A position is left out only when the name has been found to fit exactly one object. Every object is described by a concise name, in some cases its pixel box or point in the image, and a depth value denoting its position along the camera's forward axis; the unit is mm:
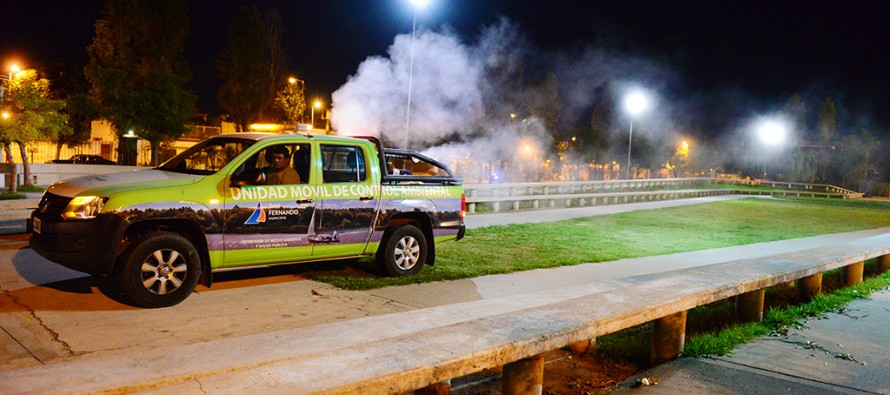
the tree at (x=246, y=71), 44031
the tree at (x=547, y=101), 56531
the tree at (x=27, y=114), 20016
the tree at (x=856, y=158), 73438
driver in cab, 7754
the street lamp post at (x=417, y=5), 20291
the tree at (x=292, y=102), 36156
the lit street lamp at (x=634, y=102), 35656
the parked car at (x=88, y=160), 36134
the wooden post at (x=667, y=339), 5617
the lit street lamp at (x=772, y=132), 72231
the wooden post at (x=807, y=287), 8383
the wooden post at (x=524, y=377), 4309
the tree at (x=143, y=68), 35219
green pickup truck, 6664
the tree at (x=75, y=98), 38844
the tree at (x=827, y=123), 81625
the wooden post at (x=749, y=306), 7082
